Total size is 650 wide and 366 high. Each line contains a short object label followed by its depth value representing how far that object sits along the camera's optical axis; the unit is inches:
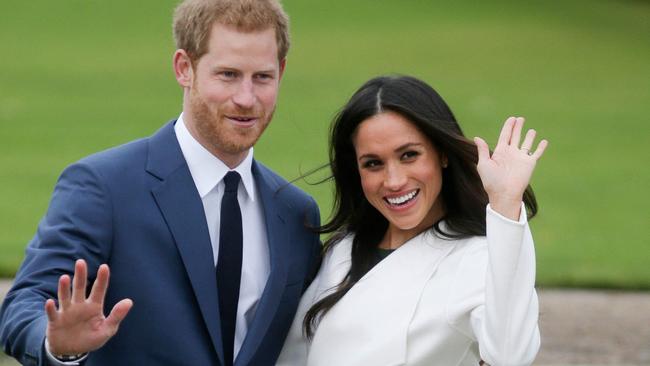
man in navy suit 309.7
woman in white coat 307.1
